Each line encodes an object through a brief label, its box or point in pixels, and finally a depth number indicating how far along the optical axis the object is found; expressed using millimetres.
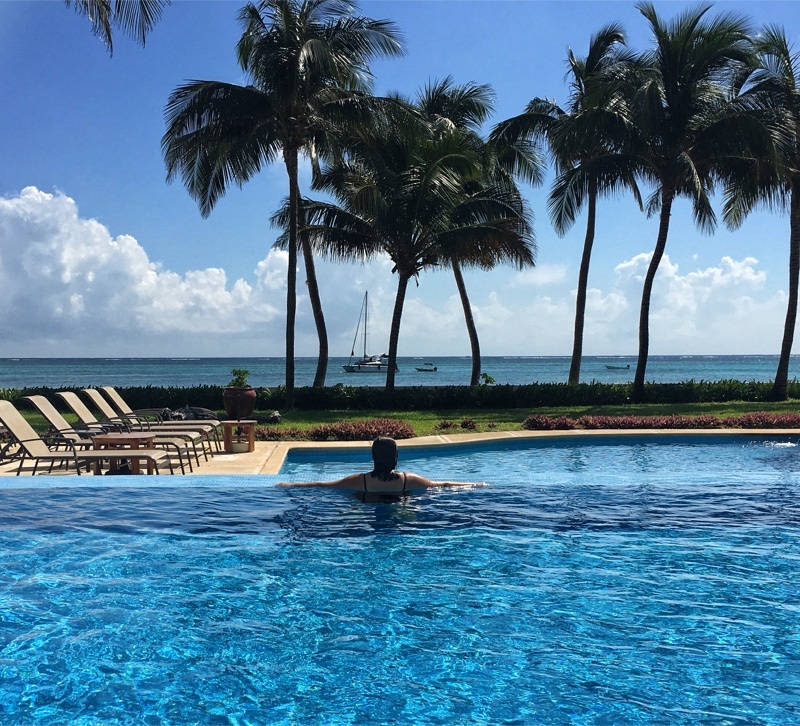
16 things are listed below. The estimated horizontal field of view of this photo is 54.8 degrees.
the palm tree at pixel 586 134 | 22609
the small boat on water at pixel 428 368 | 103781
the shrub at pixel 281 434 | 15516
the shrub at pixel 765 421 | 16500
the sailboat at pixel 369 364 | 91888
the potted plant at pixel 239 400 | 17734
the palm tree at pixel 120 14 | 12508
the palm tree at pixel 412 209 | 21719
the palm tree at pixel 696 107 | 21938
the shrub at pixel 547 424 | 16469
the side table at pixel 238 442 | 13352
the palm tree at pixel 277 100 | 20844
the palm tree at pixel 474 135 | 27141
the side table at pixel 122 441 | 11141
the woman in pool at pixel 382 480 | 9383
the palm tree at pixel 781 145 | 22734
